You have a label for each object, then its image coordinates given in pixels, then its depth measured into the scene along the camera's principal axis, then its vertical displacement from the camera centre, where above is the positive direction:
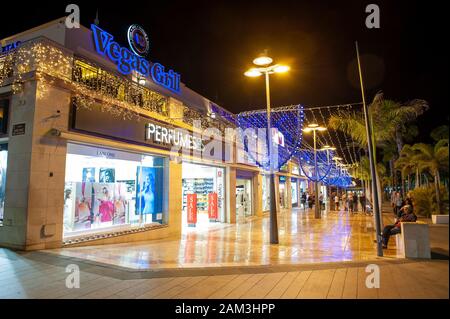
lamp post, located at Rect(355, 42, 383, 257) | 7.81 +0.50
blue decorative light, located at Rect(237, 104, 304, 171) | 11.34 +2.86
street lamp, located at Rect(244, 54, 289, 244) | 9.88 +4.07
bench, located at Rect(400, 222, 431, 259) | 7.06 -1.04
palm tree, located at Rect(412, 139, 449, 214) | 16.35 +2.23
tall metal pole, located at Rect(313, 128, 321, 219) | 19.98 -0.55
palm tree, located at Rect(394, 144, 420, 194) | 20.66 +2.28
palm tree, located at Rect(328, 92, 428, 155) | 15.44 +3.99
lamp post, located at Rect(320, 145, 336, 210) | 27.49 +4.15
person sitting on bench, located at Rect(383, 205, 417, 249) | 8.13 -0.86
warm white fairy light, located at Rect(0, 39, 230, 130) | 8.45 +3.68
